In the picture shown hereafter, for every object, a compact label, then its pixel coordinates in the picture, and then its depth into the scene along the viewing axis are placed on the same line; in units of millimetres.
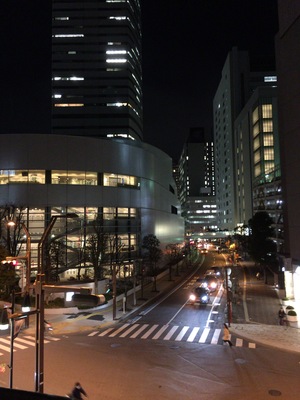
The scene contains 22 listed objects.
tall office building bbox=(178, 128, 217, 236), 185325
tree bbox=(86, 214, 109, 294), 42794
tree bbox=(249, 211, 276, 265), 54472
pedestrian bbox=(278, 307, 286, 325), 27922
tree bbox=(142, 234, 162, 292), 59078
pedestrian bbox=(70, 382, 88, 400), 10627
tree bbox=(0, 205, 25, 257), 38644
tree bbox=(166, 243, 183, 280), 77038
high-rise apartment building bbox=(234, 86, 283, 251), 67062
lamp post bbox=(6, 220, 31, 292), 12894
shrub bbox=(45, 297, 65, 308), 32625
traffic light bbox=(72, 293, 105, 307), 9383
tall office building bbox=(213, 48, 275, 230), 127750
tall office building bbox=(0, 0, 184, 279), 47781
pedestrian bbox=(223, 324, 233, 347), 21822
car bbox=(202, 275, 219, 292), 44469
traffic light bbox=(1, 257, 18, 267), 15627
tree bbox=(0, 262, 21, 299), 29298
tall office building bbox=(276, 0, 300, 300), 36906
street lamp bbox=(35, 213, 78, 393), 11234
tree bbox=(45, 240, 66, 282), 39769
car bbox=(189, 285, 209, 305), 37125
